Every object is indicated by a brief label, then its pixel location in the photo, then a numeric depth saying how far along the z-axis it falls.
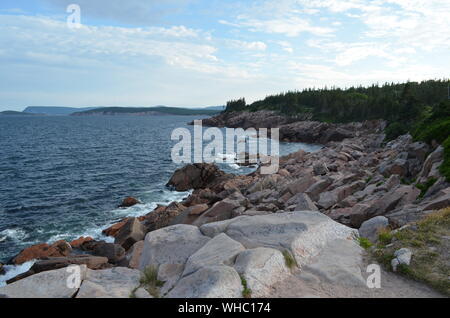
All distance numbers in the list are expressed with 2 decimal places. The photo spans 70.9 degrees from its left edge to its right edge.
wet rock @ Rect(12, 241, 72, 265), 18.64
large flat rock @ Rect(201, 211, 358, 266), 8.56
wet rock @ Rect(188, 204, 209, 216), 21.45
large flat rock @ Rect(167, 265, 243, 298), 6.25
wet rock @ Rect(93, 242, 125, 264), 18.01
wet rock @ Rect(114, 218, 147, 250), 20.22
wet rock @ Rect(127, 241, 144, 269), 14.87
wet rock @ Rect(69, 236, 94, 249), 20.89
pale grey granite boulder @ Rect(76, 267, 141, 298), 6.48
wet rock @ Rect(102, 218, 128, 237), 22.92
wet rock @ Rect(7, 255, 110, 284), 15.81
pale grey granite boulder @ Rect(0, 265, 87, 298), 6.38
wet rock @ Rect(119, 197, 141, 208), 29.93
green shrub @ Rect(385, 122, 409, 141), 46.28
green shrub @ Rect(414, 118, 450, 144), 21.42
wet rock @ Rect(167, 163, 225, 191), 36.28
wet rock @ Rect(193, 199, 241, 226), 20.38
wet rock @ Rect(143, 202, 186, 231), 21.91
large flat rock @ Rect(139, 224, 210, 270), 8.45
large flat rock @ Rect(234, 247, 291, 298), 6.80
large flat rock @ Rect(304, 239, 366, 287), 7.35
